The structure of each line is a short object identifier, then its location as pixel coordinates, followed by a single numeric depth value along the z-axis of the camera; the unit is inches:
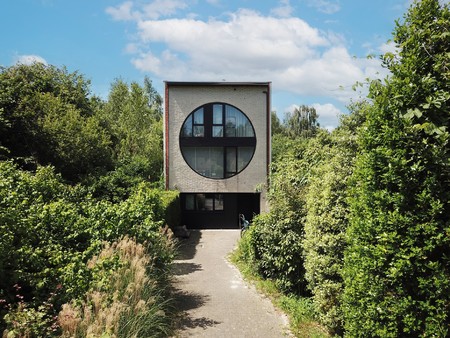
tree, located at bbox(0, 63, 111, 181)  622.8
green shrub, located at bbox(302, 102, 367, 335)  225.8
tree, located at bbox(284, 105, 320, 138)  1968.5
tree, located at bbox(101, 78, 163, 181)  1236.5
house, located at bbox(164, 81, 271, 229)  900.0
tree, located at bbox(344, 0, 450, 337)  133.2
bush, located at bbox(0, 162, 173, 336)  165.0
